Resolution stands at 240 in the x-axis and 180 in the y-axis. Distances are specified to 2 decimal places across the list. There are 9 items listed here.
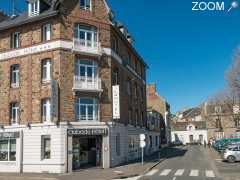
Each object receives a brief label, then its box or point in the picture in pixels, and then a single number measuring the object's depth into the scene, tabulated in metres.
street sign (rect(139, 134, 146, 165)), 19.15
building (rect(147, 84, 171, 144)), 46.63
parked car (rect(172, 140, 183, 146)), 53.54
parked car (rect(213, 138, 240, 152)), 29.38
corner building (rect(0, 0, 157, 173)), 17.70
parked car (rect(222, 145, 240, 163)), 20.61
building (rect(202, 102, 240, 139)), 48.32
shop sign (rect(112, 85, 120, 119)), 19.10
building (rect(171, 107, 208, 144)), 58.31
